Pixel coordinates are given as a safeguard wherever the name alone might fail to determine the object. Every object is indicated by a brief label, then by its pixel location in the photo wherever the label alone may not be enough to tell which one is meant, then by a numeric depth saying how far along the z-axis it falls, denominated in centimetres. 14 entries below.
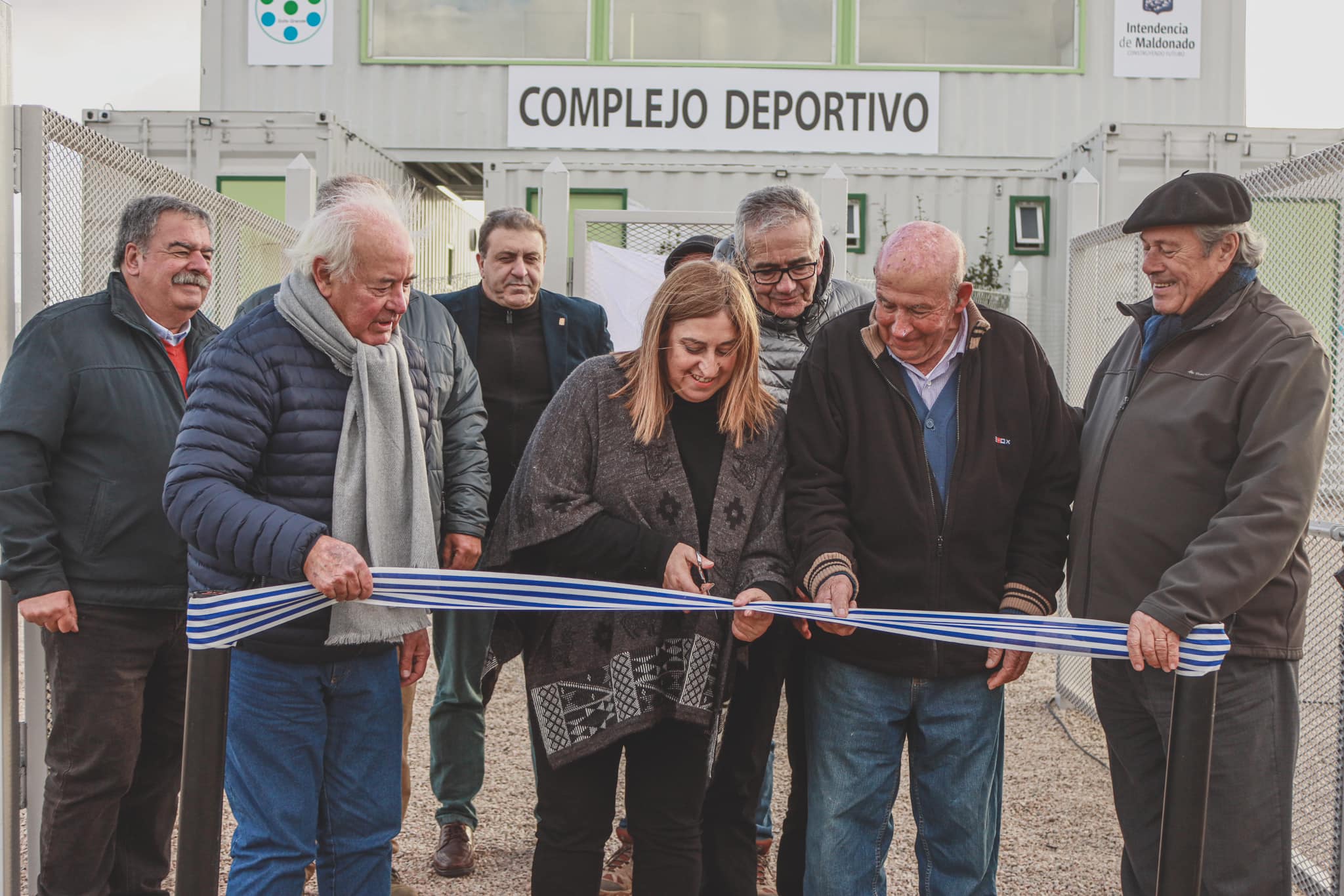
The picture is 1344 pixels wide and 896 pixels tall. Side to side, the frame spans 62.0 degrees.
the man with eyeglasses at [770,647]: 305
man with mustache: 305
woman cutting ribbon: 279
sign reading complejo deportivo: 1305
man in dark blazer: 425
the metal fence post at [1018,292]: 1085
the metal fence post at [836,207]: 689
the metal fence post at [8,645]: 327
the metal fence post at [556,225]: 717
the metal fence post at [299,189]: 741
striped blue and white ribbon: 266
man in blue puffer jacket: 254
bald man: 282
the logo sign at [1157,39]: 1337
